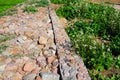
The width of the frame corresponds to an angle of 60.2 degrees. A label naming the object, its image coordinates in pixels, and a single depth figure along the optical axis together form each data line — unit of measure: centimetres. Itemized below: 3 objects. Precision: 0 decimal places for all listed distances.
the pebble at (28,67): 222
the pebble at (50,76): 203
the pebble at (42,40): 271
